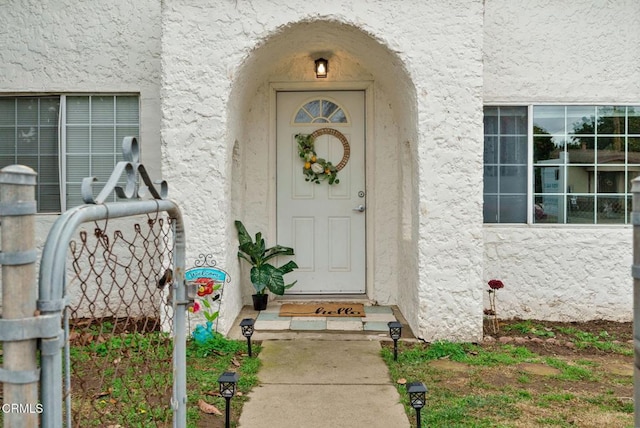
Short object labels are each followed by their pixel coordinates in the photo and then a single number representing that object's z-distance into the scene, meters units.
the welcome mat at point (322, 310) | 5.86
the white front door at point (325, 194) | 6.50
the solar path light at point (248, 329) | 4.52
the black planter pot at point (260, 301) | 6.02
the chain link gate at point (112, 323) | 1.48
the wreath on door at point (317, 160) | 6.44
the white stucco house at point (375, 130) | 4.97
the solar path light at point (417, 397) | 3.01
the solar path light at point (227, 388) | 3.17
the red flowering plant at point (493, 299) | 5.51
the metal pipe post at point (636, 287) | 1.76
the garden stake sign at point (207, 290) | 4.93
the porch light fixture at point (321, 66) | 6.15
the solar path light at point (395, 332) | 4.48
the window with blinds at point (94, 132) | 6.02
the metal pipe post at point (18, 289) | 1.40
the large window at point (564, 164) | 6.03
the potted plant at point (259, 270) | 5.86
